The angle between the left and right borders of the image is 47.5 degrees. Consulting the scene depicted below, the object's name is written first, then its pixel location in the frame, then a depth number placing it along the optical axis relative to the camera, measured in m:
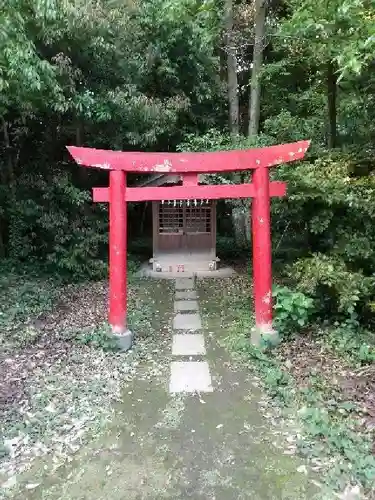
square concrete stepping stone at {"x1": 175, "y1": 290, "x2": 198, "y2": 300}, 9.04
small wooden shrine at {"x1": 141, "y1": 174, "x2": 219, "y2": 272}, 11.94
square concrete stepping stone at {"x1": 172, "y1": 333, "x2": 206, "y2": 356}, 6.11
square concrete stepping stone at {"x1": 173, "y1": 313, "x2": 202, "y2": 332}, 7.20
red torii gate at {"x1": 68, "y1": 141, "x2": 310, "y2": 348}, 6.00
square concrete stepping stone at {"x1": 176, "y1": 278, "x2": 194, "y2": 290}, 9.95
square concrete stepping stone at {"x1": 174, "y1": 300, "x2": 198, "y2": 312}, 8.25
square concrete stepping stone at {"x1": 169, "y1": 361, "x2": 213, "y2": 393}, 5.02
